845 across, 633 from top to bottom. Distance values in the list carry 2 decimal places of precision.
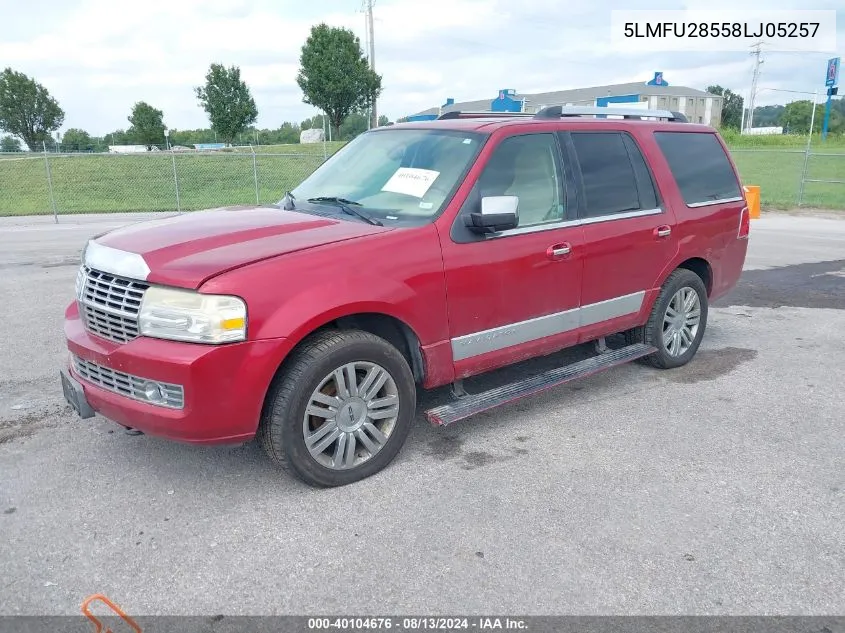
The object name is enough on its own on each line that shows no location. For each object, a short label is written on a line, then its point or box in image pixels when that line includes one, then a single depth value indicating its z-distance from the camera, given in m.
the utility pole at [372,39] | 36.25
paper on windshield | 4.16
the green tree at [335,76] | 44.19
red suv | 3.24
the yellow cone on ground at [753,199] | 17.34
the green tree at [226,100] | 45.59
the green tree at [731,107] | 104.88
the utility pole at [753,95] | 74.19
